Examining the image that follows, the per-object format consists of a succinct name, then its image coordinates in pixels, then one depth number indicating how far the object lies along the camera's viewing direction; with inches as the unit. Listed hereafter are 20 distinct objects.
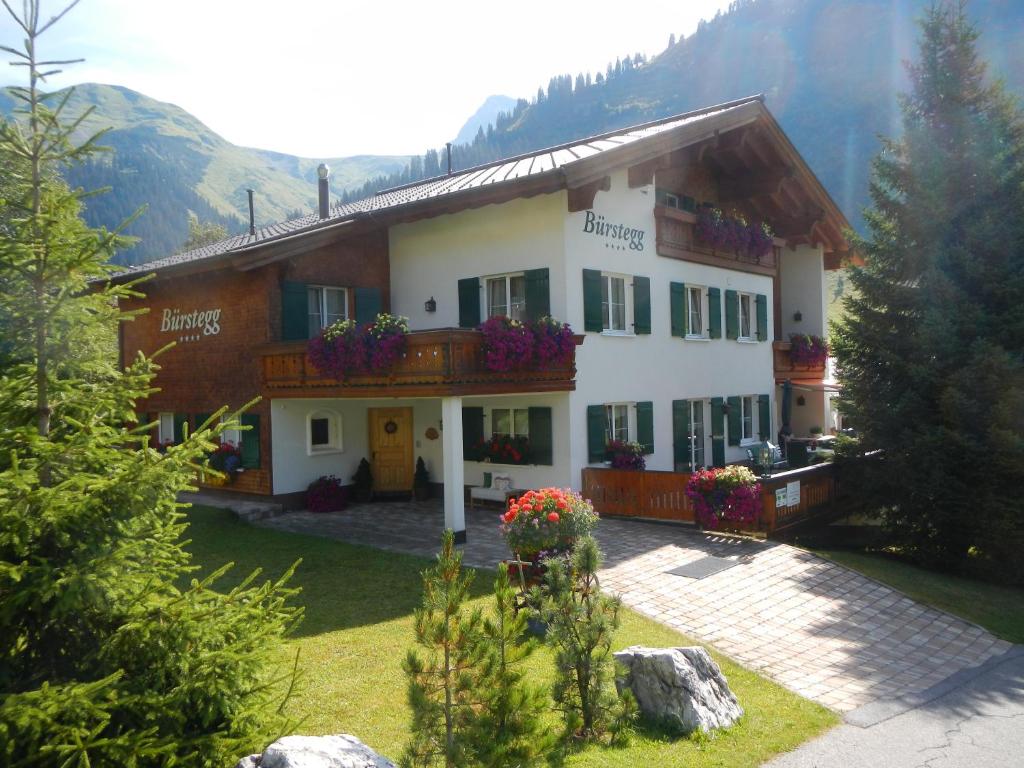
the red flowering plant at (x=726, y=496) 534.0
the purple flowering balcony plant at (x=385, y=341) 521.7
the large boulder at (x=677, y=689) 244.2
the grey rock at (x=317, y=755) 150.1
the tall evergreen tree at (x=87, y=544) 144.9
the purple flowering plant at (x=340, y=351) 531.5
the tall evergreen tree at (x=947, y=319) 527.2
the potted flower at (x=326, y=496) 629.9
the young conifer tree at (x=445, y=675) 171.8
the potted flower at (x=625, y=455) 627.2
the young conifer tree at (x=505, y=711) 171.2
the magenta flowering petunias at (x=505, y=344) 525.0
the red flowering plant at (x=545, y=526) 347.9
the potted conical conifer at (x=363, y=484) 669.3
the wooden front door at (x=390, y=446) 690.8
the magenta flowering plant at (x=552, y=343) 553.3
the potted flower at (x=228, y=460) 639.1
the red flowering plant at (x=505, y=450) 621.3
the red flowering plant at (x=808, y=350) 927.7
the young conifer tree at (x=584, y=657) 227.0
